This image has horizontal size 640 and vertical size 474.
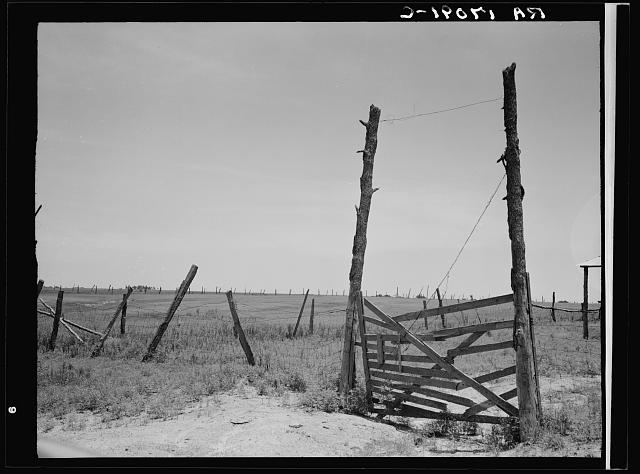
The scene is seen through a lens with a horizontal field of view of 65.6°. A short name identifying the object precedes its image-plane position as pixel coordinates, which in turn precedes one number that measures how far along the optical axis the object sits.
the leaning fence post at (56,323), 14.52
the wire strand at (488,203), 8.14
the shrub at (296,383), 10.46
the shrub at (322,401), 9.20
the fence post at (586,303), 19.77
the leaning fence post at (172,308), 13.23
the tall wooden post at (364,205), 10.59
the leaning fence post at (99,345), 13.72
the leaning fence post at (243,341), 12.63
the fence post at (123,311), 16.58
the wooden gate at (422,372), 7.79
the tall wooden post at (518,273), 7.38
